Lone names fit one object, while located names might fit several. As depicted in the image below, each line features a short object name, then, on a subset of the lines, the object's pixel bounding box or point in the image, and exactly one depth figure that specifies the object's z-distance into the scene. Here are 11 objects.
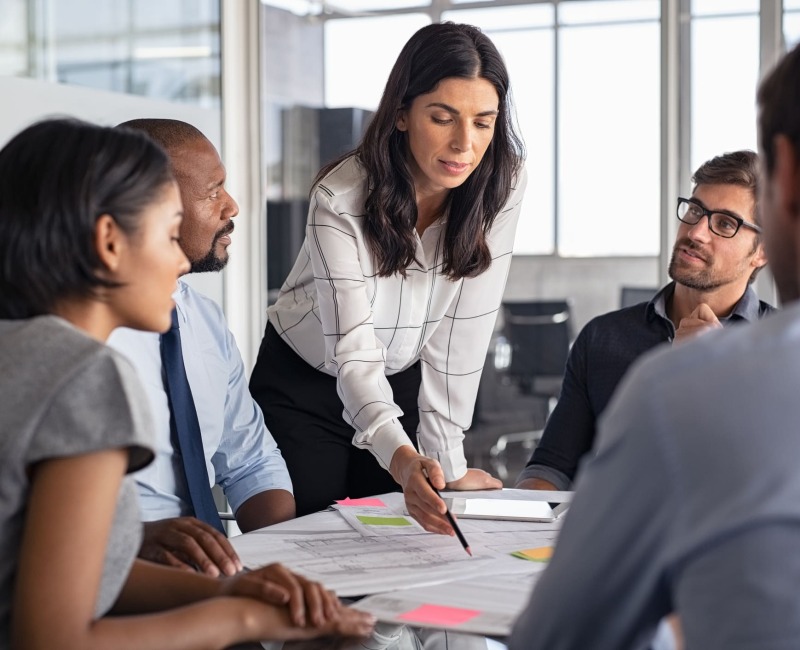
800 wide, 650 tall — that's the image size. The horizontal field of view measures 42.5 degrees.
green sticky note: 1.71
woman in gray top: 0.97
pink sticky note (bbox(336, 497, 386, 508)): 1.85
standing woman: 2.12
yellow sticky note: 1.47
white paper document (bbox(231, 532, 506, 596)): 1.34
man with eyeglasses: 2.40
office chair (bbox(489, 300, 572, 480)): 4.30
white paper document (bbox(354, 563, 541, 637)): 1.15
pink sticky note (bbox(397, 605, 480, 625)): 1.16
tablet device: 1.74
